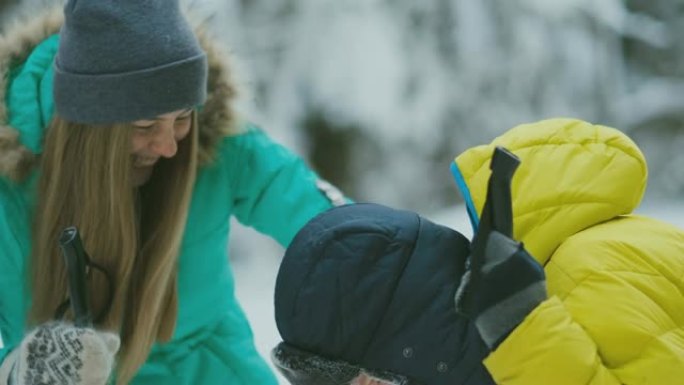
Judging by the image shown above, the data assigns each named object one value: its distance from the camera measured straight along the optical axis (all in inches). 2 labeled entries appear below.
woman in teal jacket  153.2
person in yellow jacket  131.1
